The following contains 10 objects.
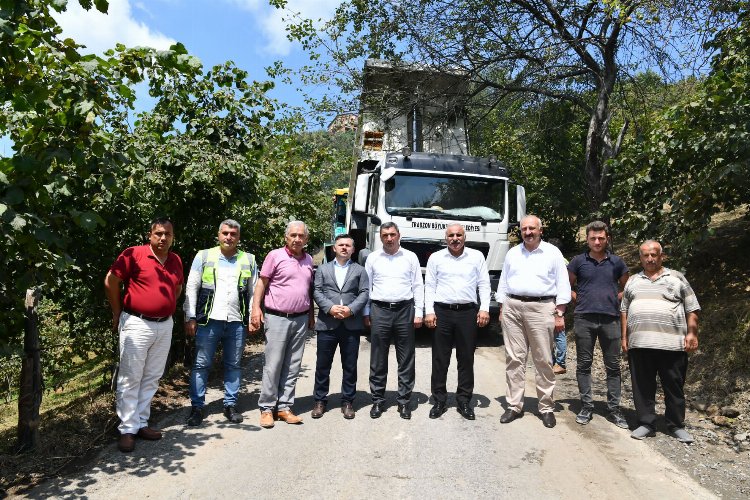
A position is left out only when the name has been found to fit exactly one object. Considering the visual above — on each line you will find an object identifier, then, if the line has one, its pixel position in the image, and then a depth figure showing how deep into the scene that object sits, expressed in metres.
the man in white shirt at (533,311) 5.36
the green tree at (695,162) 6.34
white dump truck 9.02
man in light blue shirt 5.18
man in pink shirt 5.23
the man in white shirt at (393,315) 5.50
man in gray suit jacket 5.43
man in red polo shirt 4.60
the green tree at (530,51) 10.66
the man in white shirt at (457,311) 5.50
